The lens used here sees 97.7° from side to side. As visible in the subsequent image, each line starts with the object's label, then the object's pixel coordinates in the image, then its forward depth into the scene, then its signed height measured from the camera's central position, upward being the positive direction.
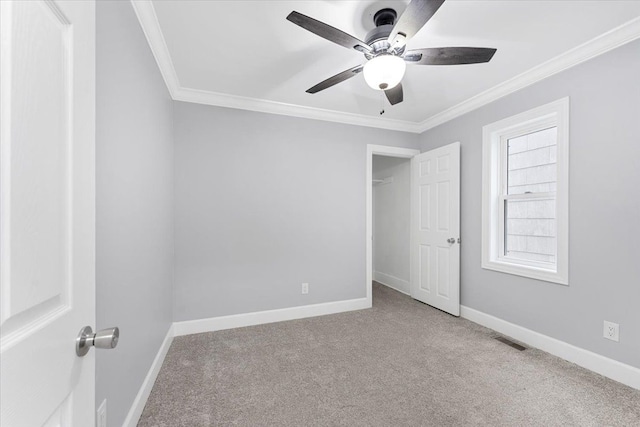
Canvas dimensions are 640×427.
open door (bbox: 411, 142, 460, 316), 3.43 -0.19
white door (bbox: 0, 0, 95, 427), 0.43 +0.00
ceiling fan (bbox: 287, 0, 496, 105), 1.59 +1.04
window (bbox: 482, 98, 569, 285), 2.47 +0.20
